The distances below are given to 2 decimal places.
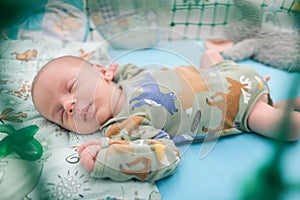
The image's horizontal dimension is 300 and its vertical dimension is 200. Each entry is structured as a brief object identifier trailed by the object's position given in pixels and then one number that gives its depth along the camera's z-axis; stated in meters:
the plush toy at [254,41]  1.13
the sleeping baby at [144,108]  0.68
